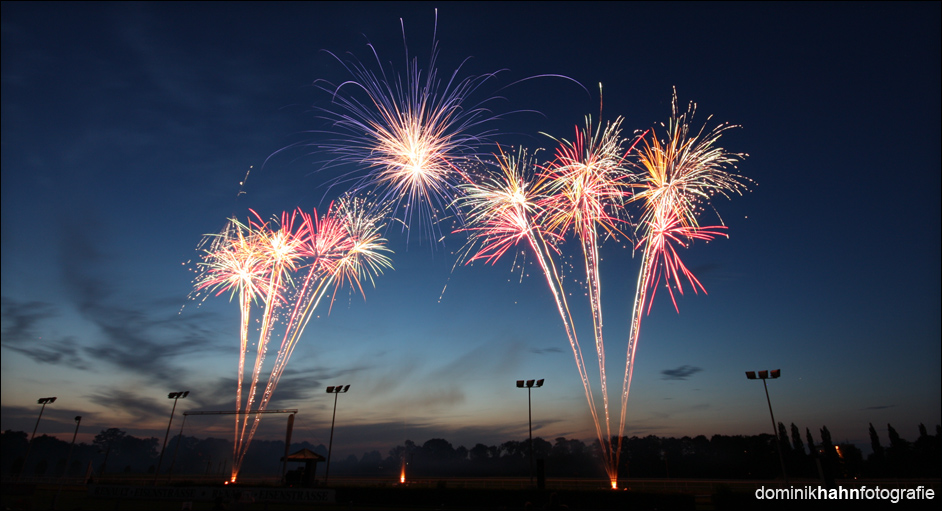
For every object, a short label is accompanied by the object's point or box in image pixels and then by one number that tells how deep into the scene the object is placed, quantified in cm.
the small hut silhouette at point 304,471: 2859
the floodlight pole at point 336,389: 3669
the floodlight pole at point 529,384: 3031
